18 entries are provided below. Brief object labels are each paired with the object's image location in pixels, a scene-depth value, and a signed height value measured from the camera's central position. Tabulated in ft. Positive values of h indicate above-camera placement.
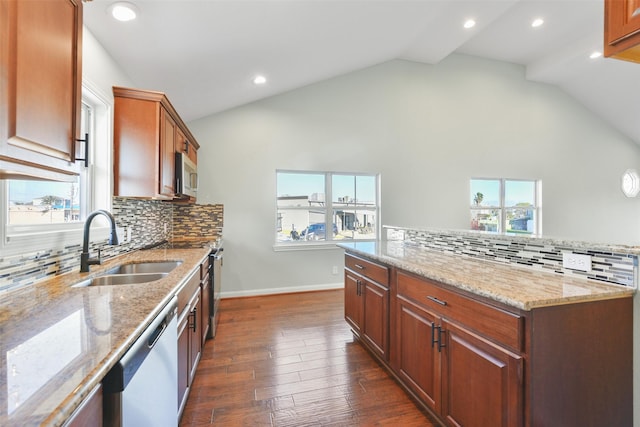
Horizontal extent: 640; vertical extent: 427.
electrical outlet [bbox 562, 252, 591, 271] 4.72 -0.77
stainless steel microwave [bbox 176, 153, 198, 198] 9.11 +1.31
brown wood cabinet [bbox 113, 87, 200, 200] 7.43 +1.81
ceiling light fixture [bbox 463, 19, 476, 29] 12.12 +7.92
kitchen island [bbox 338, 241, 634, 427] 3.79 -1.90
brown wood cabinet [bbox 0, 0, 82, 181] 2.80 +1.38
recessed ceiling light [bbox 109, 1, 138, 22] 5.66 +3.98
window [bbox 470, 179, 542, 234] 17.79 +0.58
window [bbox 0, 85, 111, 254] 4.52 +0.27
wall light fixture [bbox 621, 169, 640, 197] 20.68 +2.21
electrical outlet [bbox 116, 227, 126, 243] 7.91 -0.54
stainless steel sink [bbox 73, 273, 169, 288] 5.65 -1.29
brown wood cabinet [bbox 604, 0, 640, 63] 3.41 +2.21
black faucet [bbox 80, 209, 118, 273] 5.62 -0.53
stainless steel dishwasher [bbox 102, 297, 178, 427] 2.67 -1.81
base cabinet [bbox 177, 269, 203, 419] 5.46 -2.54
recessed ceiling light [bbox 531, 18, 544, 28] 13.71 +8.99
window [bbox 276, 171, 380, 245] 14.96 +0.39
